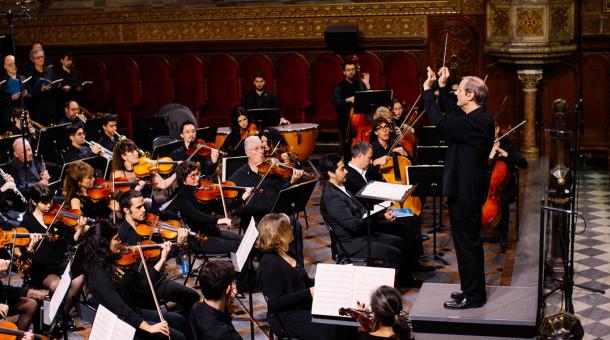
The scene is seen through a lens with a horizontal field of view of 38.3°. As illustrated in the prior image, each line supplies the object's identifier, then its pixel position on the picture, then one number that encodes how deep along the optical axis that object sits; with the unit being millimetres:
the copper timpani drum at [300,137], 11117
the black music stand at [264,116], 10586
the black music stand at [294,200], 6949
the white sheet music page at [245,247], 6047
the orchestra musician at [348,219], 7344
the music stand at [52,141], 9898
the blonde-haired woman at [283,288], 5898
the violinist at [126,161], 8875
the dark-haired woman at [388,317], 4742
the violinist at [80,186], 7926
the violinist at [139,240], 6445
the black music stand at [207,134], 9883
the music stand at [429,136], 9406
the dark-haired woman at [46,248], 6973
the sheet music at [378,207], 7309
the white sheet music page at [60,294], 5473
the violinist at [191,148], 9445
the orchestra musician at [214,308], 5156
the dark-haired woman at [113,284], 5762
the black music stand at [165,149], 9241
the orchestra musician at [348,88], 11156
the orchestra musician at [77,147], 9711
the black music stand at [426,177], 7758
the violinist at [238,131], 10195
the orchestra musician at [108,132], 10188
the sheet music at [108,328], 4707
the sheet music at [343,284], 5531
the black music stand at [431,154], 8445
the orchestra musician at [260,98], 11555
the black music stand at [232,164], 8664
